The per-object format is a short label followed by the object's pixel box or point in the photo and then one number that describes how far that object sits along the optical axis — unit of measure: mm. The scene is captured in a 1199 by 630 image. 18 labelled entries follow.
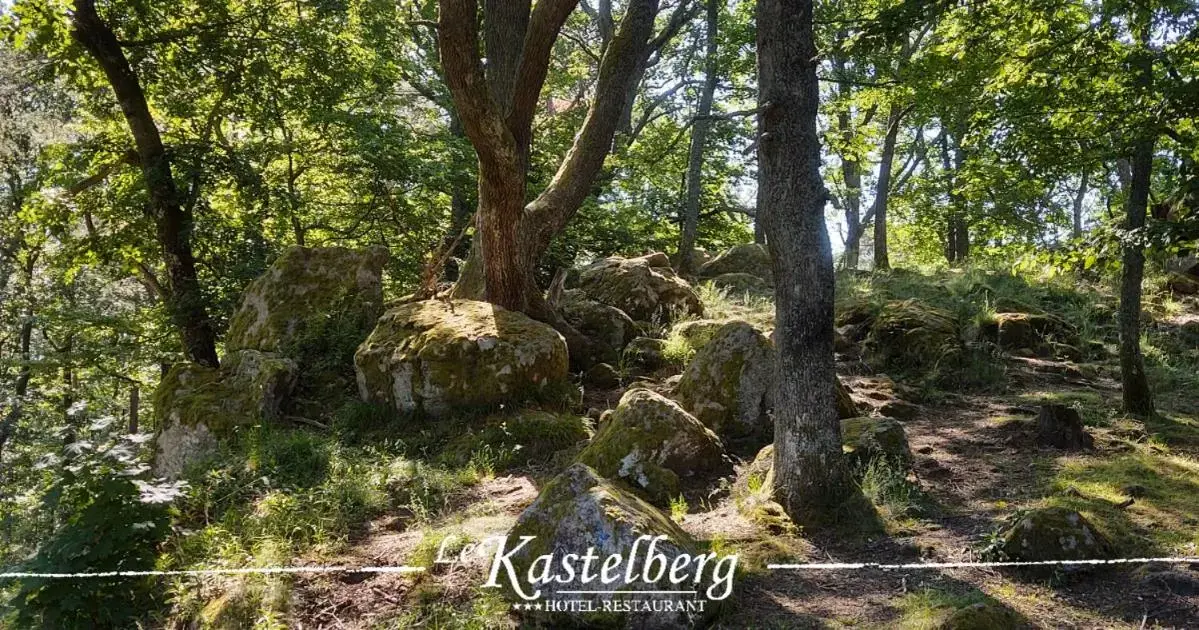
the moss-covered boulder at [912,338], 9523
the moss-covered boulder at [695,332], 9602
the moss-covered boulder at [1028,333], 10219
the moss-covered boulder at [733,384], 7168
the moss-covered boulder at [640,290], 10773
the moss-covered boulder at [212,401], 7797
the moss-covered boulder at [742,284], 13391
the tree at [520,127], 7590
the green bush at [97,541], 4367
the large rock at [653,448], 6012
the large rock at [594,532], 3869
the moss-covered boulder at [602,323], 10047
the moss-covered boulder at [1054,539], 4426
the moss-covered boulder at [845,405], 7270
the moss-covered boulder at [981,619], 3629
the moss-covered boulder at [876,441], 5980
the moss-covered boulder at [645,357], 9406
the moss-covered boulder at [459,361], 7773
